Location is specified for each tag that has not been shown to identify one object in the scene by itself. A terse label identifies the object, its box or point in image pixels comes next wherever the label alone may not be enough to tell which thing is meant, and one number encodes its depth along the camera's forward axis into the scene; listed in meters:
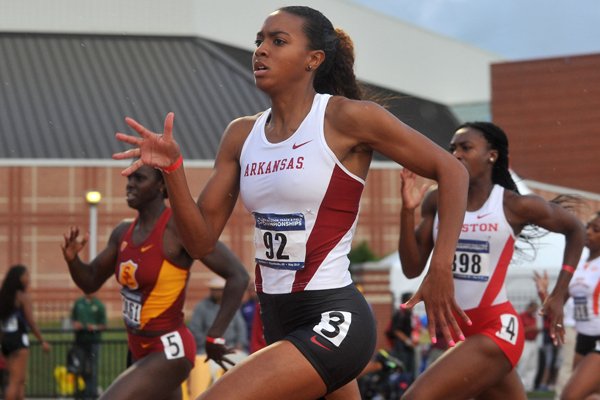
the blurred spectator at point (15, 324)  13.55
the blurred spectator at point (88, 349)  16.92
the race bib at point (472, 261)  7.30
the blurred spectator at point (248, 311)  15.88
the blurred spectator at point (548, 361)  21.66
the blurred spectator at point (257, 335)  9.62
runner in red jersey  7.36
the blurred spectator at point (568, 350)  13.19
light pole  25.91
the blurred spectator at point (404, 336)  18.66
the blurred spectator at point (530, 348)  20.44
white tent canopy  21.86
